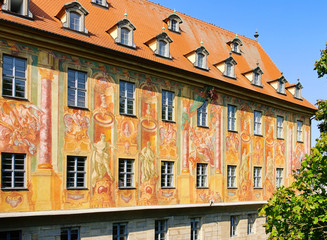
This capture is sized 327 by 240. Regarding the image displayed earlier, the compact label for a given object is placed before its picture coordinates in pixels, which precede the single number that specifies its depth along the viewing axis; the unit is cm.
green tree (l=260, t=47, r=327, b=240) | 1147
